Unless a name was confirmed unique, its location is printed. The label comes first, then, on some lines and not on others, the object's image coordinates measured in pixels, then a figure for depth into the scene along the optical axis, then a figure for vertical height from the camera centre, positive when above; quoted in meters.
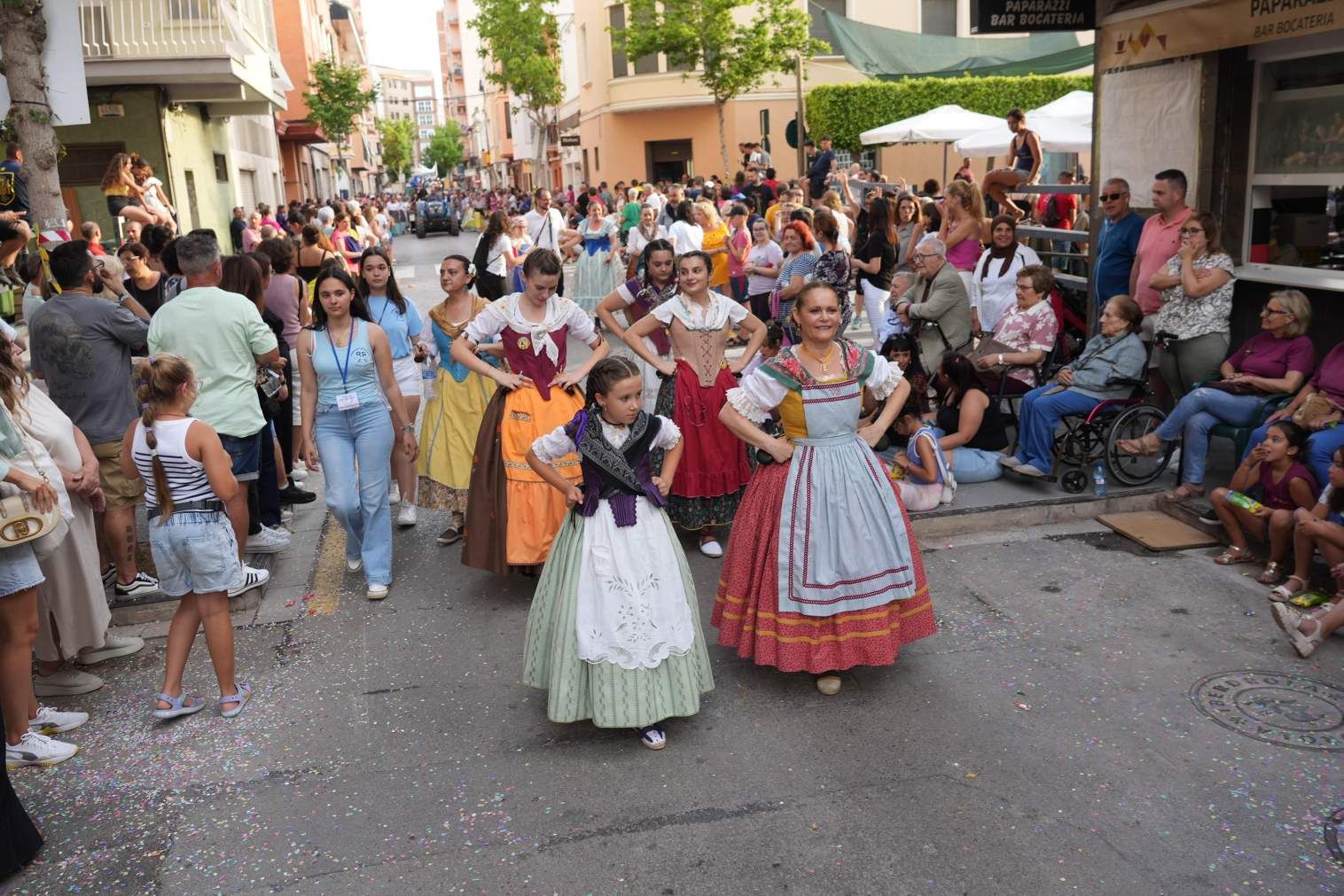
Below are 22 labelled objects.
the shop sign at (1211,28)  6.70 +0.93
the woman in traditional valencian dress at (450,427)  6.84 -1.33
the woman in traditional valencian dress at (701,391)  6.53 -1.14
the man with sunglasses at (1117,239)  8.30 -0.47
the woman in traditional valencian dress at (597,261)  15.41 -0.85
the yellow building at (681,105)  37.28 +3.10
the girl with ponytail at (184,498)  4.60 -1.15
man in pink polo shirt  7.62 -0.40
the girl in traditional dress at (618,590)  4.35 -1.51
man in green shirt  6.03 -0.67
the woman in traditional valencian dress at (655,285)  7.34 -0.57
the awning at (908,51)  23.94 +2.87
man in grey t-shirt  5.83 -0.75
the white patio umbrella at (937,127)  19.02 +0.96
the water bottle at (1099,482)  7.10 -1.90
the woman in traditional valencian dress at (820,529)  4.73 -1.42
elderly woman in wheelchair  7.10 -1.38
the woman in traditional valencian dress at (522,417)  6.07 -1.16
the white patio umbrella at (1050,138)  14.74 +0.56
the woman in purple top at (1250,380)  6.42 -1.20
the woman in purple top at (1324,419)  5.74 -1.31
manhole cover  4.37 -2.17
